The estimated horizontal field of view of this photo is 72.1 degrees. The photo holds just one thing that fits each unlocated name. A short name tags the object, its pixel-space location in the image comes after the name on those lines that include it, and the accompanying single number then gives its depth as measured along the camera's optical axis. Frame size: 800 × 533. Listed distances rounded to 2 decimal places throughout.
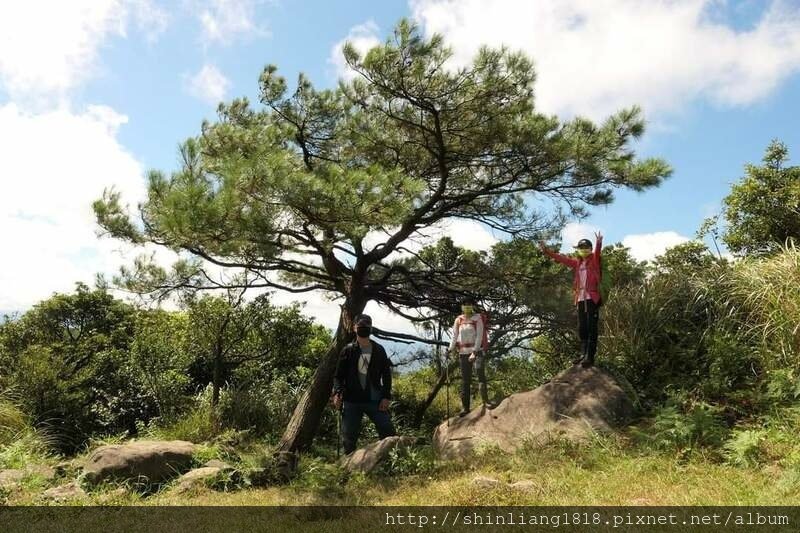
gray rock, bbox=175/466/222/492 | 5.81
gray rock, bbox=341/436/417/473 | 5.62
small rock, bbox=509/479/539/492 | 4.43
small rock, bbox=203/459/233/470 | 6.19
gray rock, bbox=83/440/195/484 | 5.97
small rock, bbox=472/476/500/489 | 4.47
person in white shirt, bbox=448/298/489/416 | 6.76
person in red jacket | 6.49
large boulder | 6.01
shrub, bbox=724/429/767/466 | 4.64
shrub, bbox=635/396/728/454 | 5.10
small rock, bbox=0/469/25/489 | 5.85
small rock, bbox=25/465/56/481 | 6.28
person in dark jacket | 6.14
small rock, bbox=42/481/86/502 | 5.49
